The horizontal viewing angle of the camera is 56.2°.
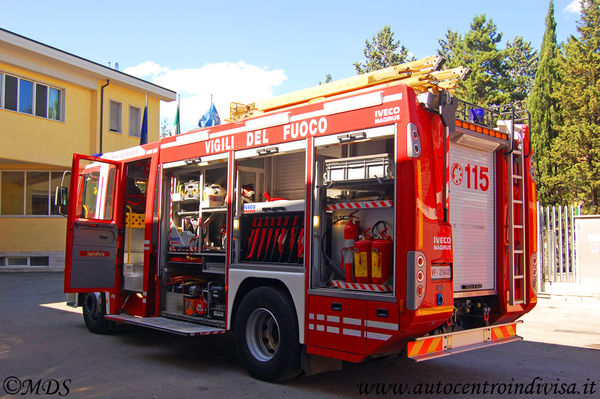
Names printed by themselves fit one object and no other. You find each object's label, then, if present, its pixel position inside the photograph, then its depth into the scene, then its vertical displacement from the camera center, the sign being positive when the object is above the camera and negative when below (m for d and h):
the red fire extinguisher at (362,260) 5.53 -0.20
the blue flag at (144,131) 19.56 +3.86
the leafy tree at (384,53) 48.44 +16.31
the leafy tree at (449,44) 47.50 +16.96
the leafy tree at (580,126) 23.47 +4.88
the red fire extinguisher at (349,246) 5.84 -0.07
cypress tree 24.88 +5.78
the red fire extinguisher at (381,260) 5.35 -0.19
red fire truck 5.29 +0.13
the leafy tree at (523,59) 48.38 +15.83
